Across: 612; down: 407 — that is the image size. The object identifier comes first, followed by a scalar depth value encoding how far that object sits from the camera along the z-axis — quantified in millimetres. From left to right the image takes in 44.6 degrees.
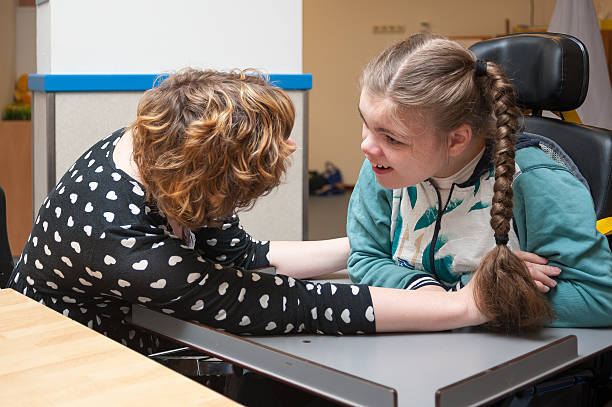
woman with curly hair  1054
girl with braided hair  1087
